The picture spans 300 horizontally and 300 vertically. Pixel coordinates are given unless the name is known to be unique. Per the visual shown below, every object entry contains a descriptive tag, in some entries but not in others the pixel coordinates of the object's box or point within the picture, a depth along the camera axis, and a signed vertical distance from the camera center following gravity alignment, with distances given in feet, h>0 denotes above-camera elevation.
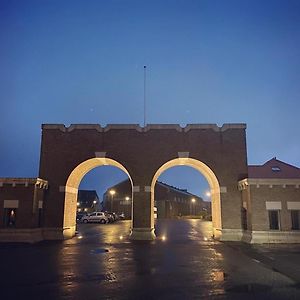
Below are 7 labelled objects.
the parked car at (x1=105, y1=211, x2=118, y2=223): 164.55 -2.42
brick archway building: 81.51 +14.73
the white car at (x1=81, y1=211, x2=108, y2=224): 159.12 -2.80
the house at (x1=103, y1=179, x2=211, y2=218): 241.55 +10.23
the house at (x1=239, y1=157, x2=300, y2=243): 71.41 +1.15
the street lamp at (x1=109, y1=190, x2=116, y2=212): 245.45 +9.74
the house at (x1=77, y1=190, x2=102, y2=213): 328.49 +11.88
